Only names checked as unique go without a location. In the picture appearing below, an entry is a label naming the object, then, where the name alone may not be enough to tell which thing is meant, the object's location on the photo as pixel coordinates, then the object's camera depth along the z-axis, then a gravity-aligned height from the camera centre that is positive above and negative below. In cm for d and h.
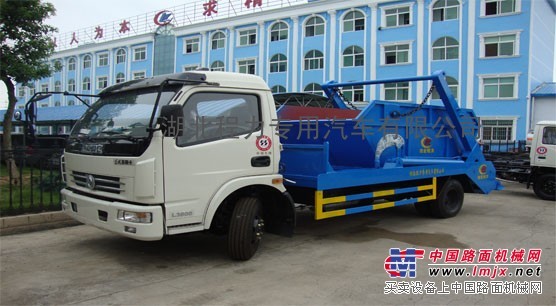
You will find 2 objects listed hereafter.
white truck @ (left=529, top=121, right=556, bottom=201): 1082 -43
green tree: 923 +205
